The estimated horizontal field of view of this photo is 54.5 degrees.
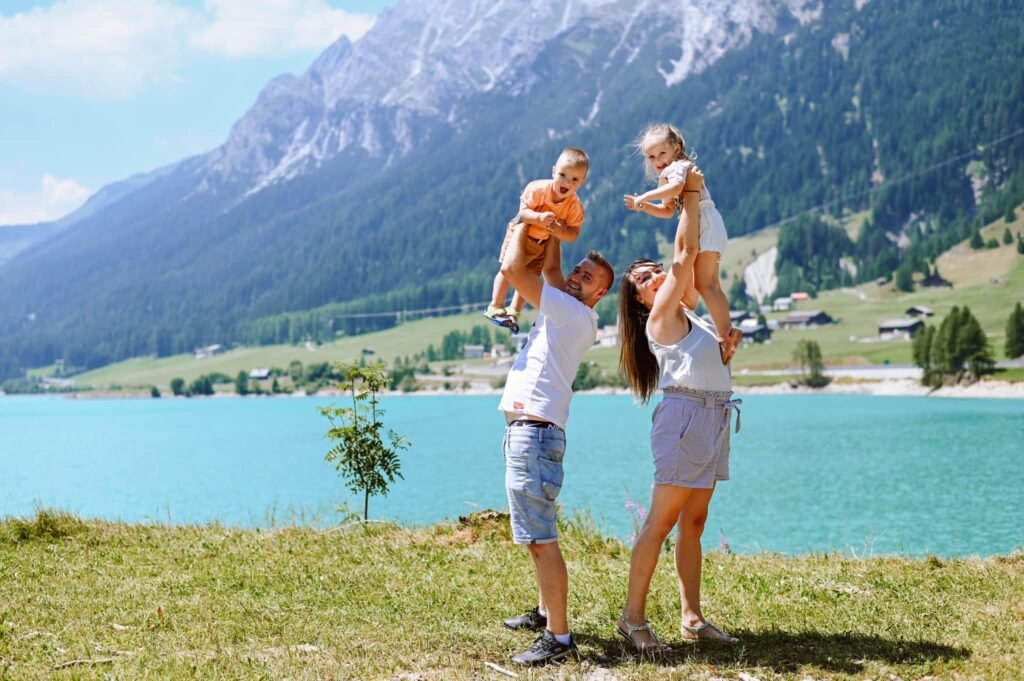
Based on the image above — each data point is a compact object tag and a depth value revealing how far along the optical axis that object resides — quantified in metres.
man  5.05
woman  5.27
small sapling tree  12.43
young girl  5.02
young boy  4.89
